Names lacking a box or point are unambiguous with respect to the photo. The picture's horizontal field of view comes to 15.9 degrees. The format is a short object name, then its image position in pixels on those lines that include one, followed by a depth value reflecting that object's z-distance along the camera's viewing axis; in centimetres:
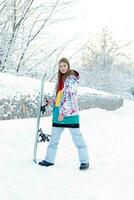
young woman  662
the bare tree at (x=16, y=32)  1615
